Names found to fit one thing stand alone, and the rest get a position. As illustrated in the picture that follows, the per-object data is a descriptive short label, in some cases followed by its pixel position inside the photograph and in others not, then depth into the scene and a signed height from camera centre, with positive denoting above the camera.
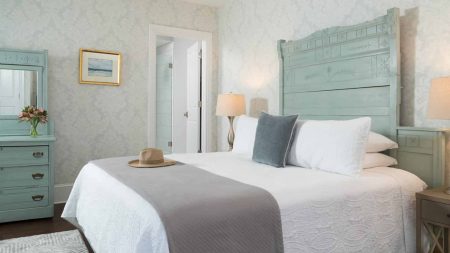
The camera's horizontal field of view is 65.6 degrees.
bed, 1.73 -0.38
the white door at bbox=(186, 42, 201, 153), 5.34 +0.33
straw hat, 2.52 -0.30
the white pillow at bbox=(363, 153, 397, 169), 2.40 -0.29
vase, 3.64 -0.12
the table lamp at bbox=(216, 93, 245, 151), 4.09 +0.17
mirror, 3.67 +0.31
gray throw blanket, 1.42 -0.42
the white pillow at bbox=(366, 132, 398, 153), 2.43 -0.17
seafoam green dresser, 3.32 -0.26
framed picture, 4.13 +0.63
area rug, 2.70 -1.01
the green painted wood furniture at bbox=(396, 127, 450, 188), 2.29 -0.22
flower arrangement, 3.60 +0.02
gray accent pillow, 2.55 -0.15
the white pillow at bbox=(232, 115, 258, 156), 3.18 -0.15
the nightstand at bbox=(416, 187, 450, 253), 2.00 -0.57
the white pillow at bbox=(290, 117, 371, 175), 2.22 -0.17
